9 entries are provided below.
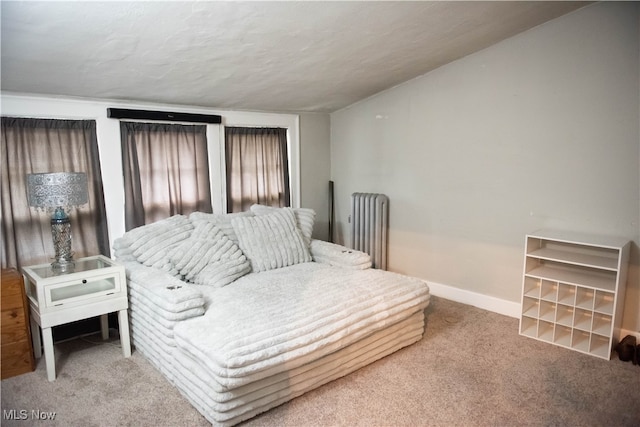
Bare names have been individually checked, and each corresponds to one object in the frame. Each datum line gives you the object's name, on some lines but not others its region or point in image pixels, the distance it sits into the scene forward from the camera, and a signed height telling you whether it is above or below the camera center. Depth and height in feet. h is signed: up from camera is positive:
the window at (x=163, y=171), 10.17 -0.22
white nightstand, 7.43 -2.52
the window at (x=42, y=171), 8.55 -0.36
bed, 6.30 -2.70
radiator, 12.98 -2.12
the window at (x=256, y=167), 12.30 -0.20
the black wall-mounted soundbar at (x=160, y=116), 9.70 +1.20
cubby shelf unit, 8.40 -3.01
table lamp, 7.79 -0.66
